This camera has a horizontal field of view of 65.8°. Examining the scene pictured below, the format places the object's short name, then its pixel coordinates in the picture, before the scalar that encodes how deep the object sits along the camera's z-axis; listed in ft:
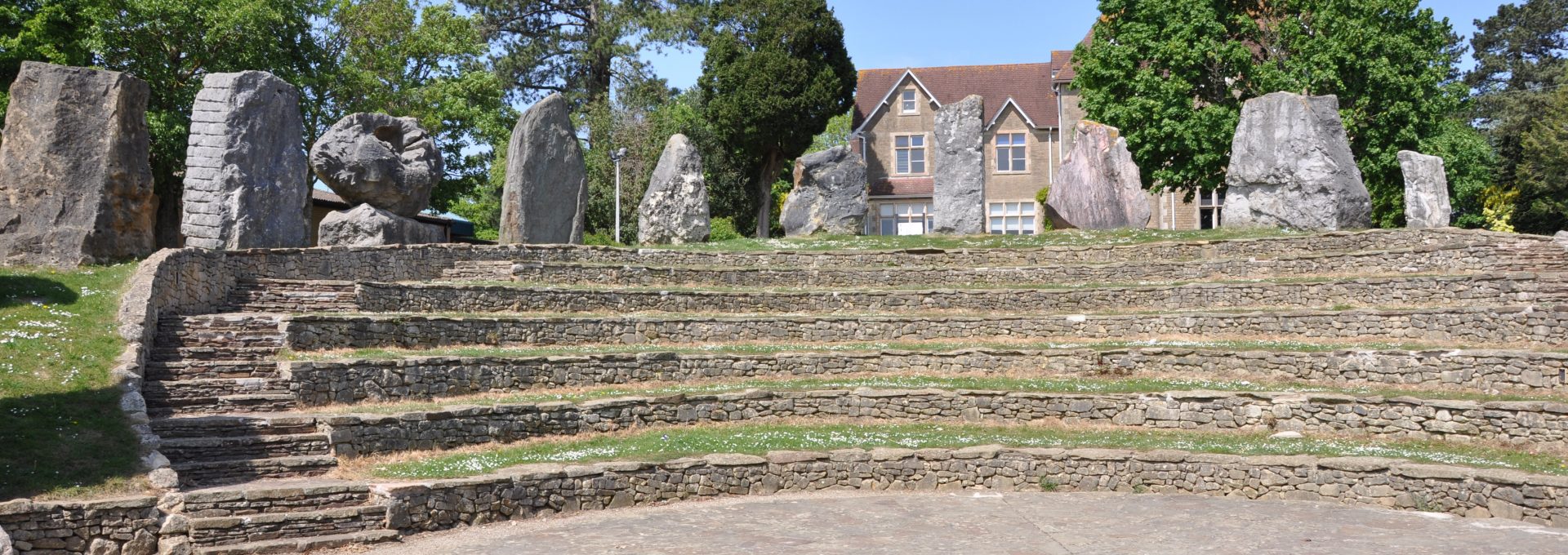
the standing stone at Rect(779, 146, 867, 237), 113.50
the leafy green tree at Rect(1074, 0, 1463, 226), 115.96
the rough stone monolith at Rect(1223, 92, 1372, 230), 93.61
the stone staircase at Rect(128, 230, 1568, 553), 49.24
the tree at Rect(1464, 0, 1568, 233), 155.84
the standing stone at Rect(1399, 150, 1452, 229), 96.63
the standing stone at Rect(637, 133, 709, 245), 104.63
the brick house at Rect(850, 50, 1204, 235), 179.83
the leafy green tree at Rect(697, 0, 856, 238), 143.95
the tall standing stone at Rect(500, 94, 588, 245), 91.45
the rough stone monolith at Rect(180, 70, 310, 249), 75.51
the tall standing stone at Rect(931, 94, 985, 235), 110.63
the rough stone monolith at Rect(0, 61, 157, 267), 67.05
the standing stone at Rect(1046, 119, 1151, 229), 105.19
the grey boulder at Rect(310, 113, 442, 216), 85.71
